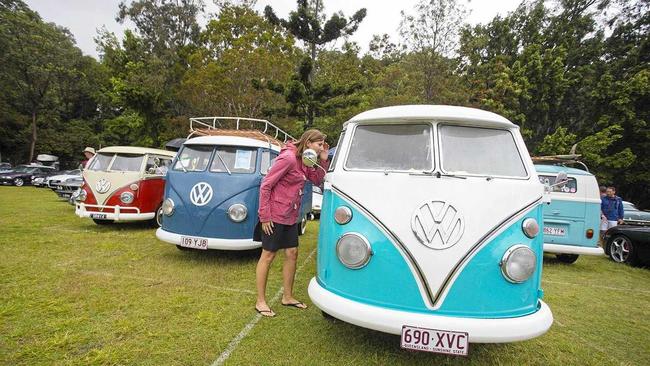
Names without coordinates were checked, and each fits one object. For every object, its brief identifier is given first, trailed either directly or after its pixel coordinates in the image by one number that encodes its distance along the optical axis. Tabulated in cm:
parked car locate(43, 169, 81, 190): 1531
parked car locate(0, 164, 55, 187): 2253
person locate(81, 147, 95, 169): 987
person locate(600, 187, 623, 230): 958
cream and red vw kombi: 780
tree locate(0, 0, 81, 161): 3003
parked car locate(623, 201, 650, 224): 1393
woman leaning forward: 369
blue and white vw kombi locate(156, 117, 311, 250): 534
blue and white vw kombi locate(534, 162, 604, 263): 664
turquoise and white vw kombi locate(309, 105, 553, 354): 260
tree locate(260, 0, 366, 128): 1911
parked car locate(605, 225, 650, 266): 755
